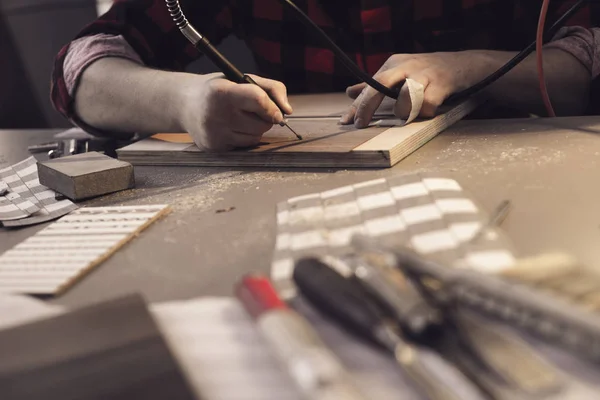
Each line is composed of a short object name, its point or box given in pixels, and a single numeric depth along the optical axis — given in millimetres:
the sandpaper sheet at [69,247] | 515
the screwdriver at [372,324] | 309
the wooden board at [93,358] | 319
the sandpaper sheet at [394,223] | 458
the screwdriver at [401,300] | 342
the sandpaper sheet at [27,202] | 700
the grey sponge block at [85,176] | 753
